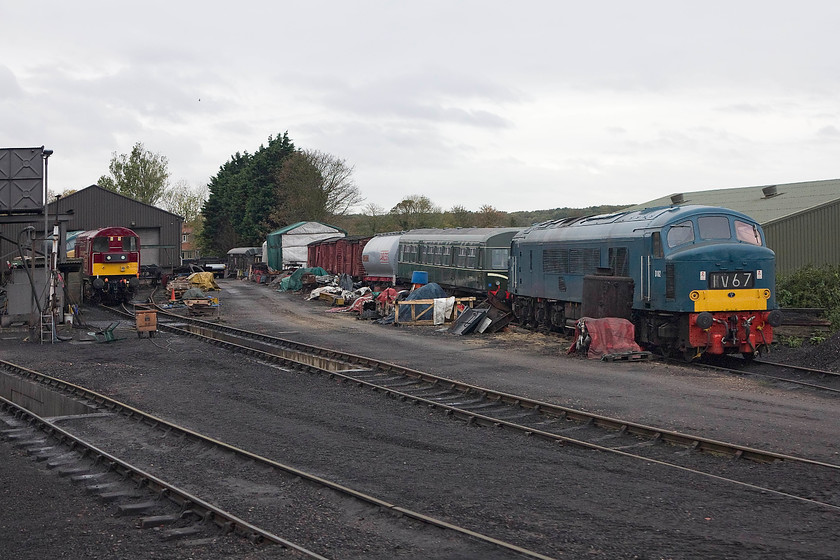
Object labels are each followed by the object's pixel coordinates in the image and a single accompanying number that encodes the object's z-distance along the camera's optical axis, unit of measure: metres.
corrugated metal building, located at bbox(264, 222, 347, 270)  64.69
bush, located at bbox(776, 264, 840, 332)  23.86
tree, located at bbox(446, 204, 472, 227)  85.94
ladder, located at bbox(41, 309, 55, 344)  26.72
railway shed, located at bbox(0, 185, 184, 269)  63.12
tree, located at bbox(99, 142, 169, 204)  101.31
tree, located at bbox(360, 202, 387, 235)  89.00
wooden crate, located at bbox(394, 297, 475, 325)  30.61
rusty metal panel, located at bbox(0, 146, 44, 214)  29.56
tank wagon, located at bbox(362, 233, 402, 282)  43.25
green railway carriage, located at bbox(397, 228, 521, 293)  32.50
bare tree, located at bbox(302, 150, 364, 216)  85.56
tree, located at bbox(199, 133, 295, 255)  88.50
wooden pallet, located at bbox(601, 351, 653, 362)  19.44
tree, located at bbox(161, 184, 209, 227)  113.18
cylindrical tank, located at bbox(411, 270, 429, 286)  36.31
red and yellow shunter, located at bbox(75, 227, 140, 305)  42.12
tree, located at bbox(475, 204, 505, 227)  87.92
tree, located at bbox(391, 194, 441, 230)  86.31
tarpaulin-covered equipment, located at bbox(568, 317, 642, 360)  19.84
